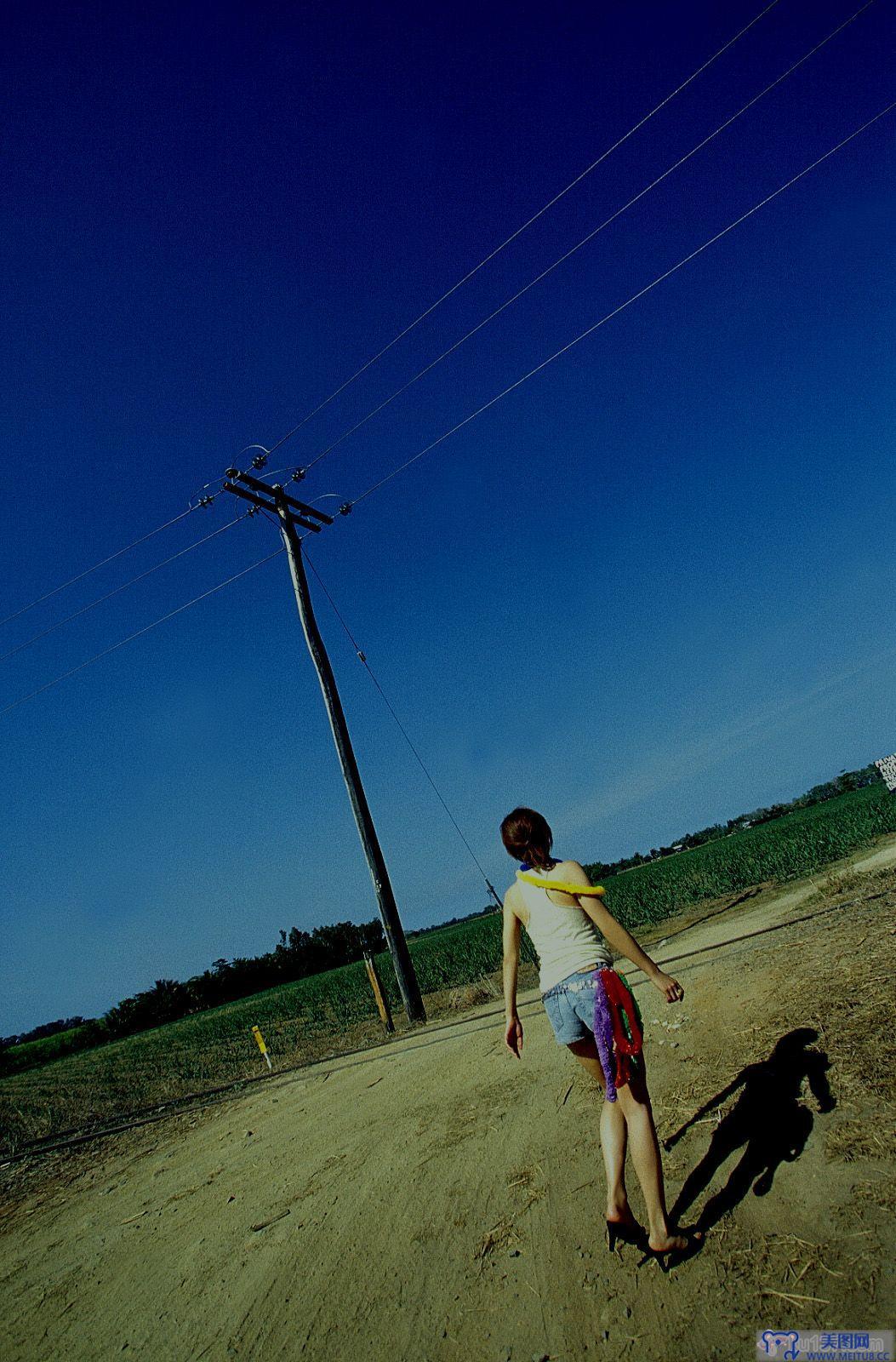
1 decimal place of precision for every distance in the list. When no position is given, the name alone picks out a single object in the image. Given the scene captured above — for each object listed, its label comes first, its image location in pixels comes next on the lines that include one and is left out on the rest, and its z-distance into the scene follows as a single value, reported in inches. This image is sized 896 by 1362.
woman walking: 106.9
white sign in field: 1294.3
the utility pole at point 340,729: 424.8
